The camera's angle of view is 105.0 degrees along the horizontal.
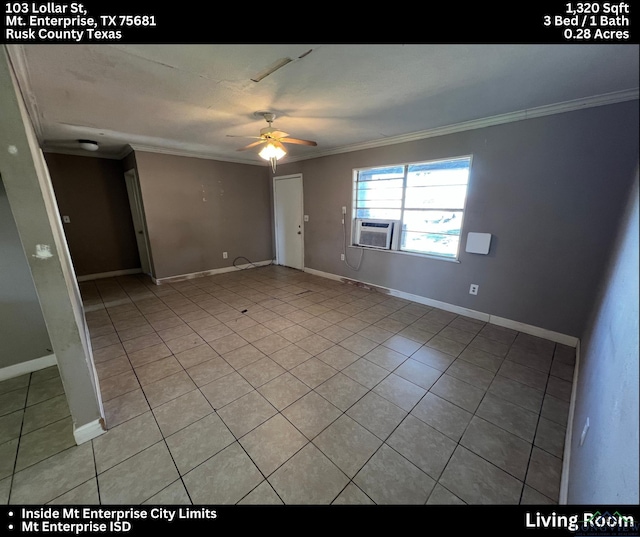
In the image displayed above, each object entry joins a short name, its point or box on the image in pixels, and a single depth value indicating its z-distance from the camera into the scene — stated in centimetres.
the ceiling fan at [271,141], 259
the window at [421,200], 318
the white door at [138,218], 444
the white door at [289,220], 522
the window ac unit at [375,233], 386
